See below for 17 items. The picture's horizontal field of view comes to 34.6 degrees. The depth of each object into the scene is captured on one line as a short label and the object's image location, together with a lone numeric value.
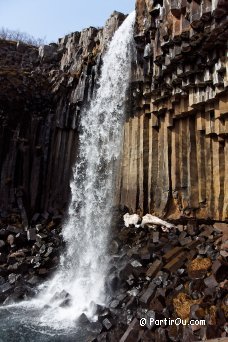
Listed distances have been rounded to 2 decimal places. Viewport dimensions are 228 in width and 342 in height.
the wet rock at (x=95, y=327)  8.12
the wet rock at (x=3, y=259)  13.39
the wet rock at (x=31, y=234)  14.19
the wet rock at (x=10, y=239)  14.13
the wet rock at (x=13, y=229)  14.62
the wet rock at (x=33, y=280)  12.00
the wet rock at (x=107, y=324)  7.85
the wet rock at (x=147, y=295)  8.00
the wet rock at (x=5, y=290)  11.23
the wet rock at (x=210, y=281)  7.55
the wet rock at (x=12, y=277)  12.20
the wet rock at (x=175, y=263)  8.77
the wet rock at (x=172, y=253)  9.19
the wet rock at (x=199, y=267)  8.15
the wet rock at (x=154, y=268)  8.98
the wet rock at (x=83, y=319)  8.66
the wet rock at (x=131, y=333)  7.04
